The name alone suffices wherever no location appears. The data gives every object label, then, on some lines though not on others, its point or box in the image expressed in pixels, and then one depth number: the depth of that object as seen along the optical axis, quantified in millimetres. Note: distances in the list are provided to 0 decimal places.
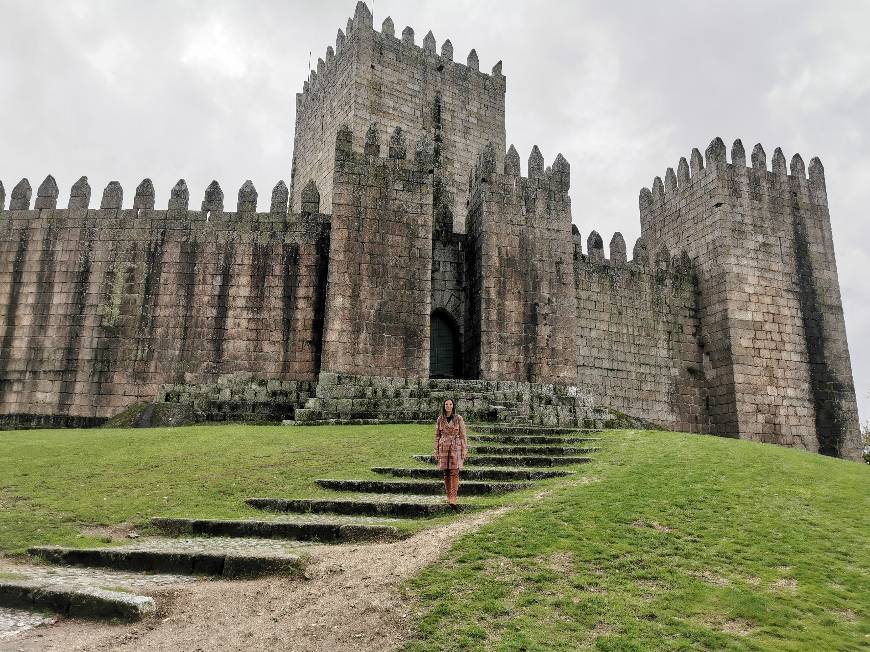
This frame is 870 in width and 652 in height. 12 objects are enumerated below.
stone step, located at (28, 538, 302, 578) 6906
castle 17781
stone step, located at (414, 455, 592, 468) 11266
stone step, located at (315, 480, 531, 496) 9609
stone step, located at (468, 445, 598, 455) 11969
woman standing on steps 8781
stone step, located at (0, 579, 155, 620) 5914
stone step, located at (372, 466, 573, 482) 10254
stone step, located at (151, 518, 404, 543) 7828
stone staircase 6168
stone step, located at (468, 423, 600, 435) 13570
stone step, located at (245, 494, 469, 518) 8672
